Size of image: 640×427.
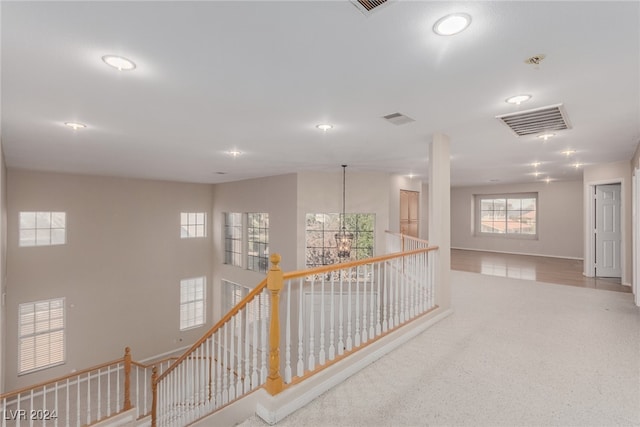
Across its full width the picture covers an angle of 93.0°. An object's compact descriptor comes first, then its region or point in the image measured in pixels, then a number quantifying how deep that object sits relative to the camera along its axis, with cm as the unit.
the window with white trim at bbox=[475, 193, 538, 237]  1085
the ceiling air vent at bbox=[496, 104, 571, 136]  322
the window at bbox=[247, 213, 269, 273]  920
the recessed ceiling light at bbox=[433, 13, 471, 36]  169
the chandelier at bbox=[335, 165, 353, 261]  756
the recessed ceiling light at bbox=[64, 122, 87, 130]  363
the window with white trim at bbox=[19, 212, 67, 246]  722
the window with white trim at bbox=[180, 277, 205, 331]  991
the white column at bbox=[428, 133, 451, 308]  425
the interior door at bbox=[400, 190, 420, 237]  904
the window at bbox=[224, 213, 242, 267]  1004
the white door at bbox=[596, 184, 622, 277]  679
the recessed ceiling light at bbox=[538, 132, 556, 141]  428
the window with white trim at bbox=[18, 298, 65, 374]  712
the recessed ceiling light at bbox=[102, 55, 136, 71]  214
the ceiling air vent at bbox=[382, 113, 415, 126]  348
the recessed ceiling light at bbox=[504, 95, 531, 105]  285
